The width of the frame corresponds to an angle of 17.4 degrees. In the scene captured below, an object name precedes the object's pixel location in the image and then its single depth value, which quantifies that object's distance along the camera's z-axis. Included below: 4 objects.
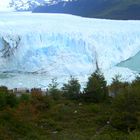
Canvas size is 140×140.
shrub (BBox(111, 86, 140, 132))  11.38
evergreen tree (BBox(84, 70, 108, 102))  15.62
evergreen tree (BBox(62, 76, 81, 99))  16.09
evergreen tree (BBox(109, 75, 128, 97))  15.87
